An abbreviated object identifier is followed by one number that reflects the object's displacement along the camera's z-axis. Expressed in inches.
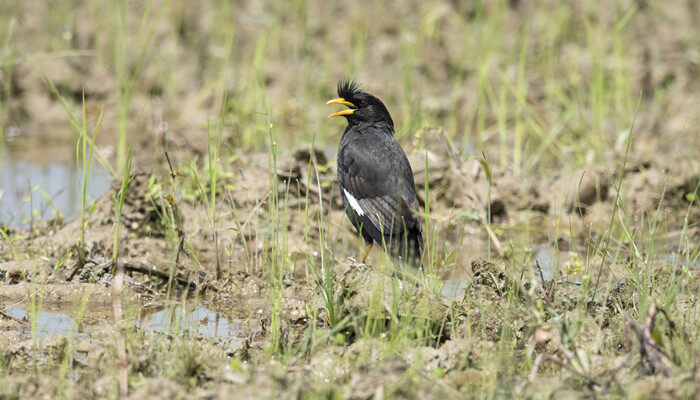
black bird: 391.2
